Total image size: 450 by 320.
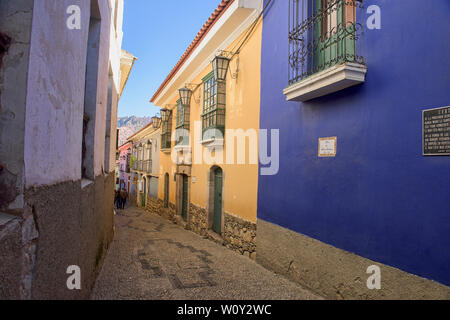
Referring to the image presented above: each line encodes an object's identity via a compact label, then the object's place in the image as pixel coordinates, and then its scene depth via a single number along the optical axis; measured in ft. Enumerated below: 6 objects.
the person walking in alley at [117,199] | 67.56
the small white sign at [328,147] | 13.91
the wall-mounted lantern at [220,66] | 25.20
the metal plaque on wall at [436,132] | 9.23
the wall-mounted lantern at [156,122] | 54.70
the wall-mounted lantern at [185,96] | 36.91
